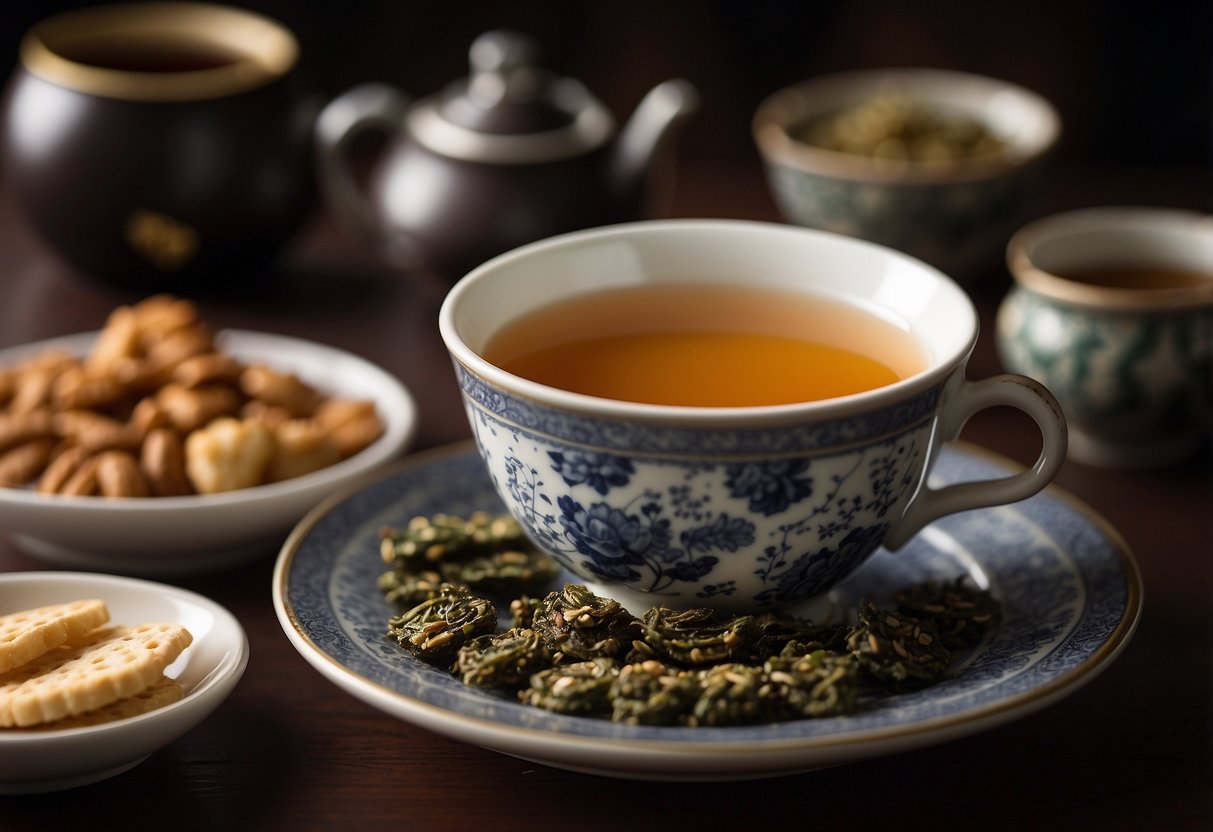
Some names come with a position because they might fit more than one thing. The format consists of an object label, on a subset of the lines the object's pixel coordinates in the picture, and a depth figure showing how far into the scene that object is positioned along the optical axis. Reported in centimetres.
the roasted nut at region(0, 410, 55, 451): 69
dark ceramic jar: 78
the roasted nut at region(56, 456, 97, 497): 67
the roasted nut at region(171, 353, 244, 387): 71
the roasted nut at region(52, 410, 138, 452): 68
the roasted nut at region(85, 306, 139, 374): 72
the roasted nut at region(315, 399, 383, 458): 70
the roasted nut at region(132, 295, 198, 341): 73
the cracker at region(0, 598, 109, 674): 58
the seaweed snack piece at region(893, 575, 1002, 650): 61
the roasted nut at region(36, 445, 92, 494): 67
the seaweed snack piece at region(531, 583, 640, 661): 59
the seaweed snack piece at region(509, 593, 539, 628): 60
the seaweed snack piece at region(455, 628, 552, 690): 58
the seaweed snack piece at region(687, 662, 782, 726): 57
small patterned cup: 70
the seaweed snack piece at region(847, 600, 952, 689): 58
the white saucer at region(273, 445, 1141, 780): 55
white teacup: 58
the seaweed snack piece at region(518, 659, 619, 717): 57
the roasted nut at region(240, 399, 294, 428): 70
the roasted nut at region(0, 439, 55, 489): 68
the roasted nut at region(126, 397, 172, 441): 69
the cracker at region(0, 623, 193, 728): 57
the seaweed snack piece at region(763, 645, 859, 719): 57
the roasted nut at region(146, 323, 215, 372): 72
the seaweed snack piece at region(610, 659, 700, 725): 57
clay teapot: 79
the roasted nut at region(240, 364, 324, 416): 71
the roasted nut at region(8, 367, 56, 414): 71
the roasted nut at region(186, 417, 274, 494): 67
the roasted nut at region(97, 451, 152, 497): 66
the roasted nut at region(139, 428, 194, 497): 67
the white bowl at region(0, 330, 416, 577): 64
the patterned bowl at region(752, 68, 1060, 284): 79
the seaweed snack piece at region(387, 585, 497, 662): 59
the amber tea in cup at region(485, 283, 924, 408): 62
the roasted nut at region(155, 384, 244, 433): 69
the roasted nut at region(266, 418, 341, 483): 68
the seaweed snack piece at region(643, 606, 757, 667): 58
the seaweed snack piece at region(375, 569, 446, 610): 62
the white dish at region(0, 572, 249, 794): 56
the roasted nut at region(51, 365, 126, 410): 70
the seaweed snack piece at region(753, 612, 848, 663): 59
